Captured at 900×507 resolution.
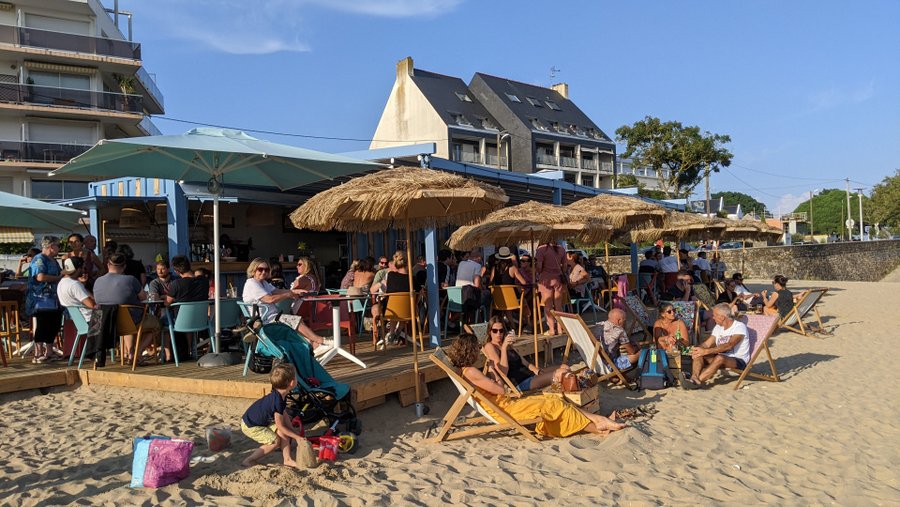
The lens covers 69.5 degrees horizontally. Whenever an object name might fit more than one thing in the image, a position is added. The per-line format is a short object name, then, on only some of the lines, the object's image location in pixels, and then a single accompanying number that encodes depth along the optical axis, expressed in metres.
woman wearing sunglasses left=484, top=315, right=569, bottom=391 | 5.85
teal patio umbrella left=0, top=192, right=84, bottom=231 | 7.71
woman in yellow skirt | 5.14
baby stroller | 4.79
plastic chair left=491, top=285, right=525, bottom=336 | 8.33
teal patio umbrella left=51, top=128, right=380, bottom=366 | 5.73
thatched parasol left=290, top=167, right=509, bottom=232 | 5.54
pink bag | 3.89
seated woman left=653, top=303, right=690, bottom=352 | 7.73
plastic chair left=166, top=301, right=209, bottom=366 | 6.17
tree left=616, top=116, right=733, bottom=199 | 37.00
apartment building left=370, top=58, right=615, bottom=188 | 38.38
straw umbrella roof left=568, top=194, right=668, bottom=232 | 9.60
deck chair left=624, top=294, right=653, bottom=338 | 9.13
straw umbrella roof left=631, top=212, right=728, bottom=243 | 12.86
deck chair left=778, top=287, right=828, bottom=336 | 11.47
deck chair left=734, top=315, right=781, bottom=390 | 7.21
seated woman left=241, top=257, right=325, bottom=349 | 6.08
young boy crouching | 4.34
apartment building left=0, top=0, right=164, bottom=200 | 25.17
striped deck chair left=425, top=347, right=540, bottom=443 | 4.96
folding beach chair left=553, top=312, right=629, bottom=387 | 6.67
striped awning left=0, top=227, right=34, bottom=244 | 12.92
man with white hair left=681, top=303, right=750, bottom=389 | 7.12
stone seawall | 28.03
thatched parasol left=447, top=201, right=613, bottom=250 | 7.69
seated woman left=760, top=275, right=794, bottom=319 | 11.75
